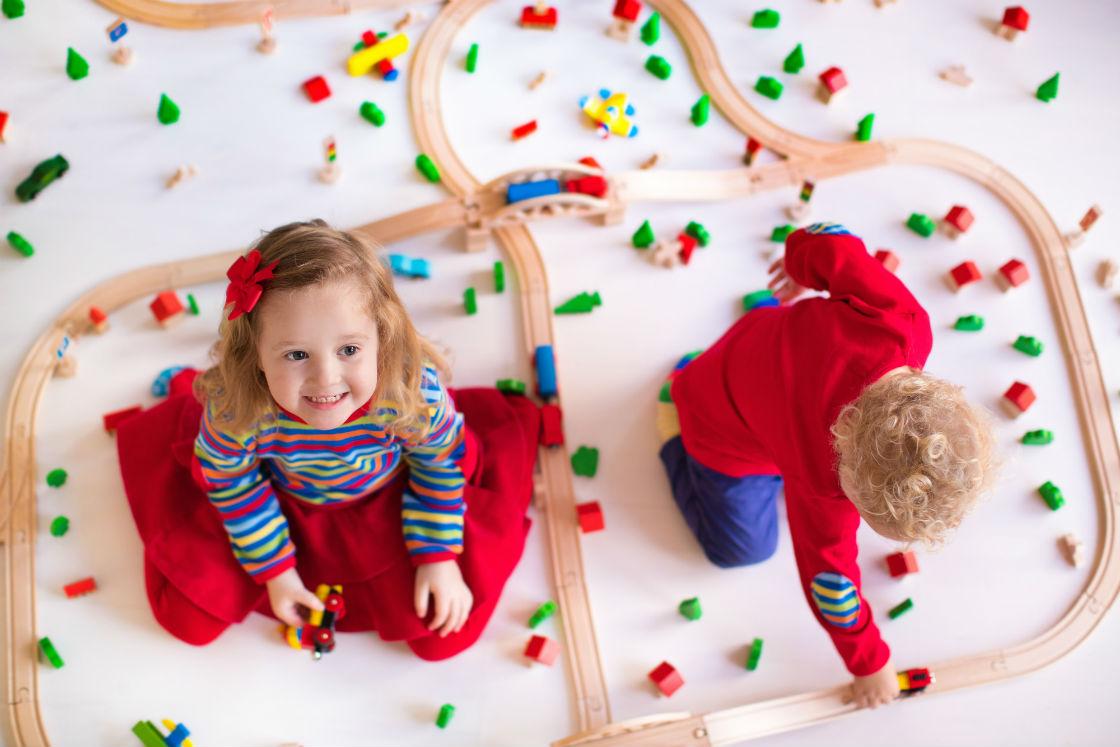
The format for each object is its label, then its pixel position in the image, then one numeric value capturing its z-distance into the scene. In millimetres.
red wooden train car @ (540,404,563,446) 1233
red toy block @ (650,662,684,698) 1143
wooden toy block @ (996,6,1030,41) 1492
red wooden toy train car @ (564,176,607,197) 1263
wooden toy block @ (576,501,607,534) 1206
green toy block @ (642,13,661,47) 1441
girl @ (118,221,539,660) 919
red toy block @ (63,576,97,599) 1143
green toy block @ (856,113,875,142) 1404
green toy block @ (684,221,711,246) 1343
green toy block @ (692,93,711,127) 1406
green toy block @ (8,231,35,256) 1275
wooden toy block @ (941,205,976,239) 1366
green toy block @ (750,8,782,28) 1479
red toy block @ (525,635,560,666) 1143
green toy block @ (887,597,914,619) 1188
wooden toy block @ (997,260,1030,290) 1341
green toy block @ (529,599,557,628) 1159
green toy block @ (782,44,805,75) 1447
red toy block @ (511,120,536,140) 1398
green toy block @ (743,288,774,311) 1317
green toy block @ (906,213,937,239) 1364
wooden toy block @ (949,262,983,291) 1336
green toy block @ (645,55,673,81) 1439
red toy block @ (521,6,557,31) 1454
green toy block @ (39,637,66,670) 1100
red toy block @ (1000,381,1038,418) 1283
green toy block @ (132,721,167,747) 1064
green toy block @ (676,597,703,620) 1174
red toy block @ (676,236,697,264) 1338
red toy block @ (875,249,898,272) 1337
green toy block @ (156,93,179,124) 1361
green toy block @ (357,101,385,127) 1379
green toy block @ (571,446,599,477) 1239
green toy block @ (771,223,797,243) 1349
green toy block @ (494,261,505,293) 1300
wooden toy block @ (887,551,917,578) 1205
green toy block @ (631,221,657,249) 1326
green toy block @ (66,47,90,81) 1379
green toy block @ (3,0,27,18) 1419
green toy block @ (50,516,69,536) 1169
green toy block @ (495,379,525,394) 1242
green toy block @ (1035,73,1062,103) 1453
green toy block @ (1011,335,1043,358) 1315
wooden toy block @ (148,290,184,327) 1256
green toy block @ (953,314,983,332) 1318
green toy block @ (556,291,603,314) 1302
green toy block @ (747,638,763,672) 1159
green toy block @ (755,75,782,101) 1438
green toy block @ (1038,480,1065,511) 1243
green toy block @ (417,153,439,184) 1356
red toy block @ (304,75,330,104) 1396
